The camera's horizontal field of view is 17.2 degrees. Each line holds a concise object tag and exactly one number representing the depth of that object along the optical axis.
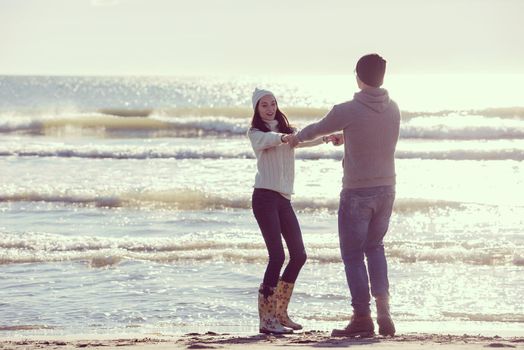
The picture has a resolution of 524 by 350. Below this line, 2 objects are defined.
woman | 11.98
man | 11.24
